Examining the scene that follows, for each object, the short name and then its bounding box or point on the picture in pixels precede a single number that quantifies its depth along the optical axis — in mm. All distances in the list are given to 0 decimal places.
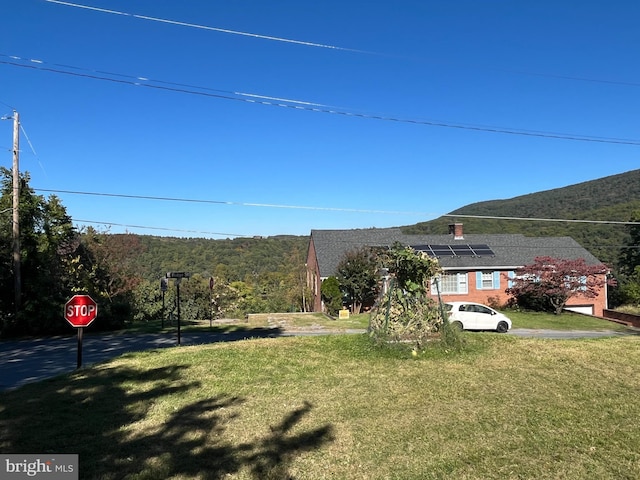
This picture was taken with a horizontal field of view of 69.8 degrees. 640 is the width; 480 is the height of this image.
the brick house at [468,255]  30594
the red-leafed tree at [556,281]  26812
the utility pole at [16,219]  19438
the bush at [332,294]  28656
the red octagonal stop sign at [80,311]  8766
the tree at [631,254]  40175
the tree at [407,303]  9578
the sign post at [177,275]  14047
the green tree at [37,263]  19906
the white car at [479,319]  20234
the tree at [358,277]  28594
